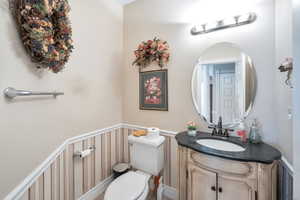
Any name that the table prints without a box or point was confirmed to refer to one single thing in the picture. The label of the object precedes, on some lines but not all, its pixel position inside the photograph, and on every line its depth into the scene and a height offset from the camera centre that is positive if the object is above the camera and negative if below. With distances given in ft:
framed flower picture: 6.03 +0.37
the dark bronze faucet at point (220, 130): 4.69 -1.10
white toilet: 4.23 -2.66
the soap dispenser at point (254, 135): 4.15 -1.12
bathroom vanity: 3.21 -1.91
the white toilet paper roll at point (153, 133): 5.49 -1.38
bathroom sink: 4.23 -1.50
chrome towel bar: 2.42 +0.12
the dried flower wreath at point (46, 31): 2.63 +1.47
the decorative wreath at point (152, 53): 5.85 +1.99
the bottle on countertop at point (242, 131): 4.30 -1.05
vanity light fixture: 4.26 +2.47
